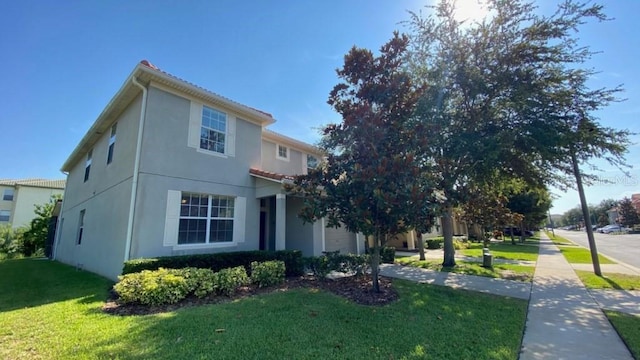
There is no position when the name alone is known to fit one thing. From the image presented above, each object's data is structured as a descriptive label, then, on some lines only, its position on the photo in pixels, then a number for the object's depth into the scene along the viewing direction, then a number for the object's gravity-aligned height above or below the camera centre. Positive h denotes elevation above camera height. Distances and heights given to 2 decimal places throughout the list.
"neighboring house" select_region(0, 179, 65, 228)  32.95 +4.84
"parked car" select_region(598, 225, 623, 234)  53.71 -0.63
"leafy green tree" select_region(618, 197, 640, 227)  52.44 +2.33
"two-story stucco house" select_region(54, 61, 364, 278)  8.91 +1.93
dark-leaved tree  6.62 +1.78
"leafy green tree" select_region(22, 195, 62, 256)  23.64 +0.14
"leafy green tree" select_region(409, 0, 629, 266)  10.77 +5.36
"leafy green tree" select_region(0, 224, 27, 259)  23.46 -0.24
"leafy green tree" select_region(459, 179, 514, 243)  19.57 +1.18
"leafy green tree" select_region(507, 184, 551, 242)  30.50 +2.33
